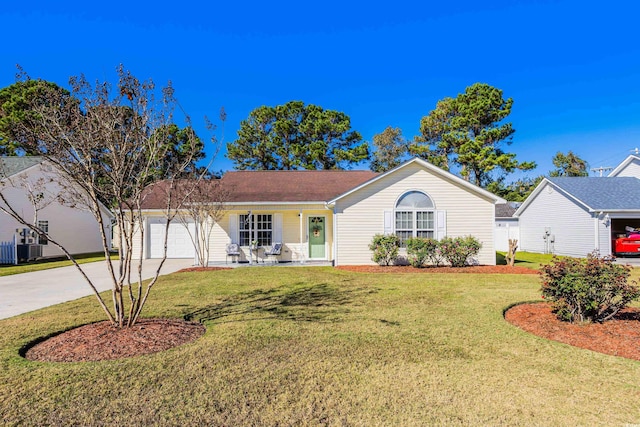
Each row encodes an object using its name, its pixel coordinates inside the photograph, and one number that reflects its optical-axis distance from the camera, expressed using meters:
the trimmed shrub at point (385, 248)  13.59
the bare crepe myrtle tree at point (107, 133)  4.92
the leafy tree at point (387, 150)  35.44
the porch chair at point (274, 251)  15.50
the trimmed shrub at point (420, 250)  13.36
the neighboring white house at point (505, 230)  24.31
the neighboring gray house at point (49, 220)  18.30
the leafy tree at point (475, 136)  30.09
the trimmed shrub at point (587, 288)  5.62
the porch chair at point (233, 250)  15.43
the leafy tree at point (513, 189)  31.84
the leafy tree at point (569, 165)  38.91
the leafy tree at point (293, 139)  32.62
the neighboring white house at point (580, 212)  17.23
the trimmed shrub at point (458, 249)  13.47
